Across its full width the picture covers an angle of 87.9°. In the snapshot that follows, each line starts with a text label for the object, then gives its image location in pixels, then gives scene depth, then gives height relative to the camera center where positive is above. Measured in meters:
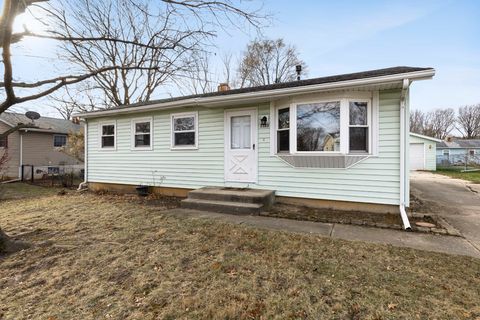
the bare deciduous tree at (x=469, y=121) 44.38 +7.22
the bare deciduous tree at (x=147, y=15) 3.67 +2.58
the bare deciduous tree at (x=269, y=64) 23.52 +9.34
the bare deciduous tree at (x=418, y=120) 47.44 +7.86
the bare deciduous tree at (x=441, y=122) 47.47 +7.49
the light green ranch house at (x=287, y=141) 5.32 +0.49
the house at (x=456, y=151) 25.39 +1.08
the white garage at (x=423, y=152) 20.78 +0.69
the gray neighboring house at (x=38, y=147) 15.05 +0.68
